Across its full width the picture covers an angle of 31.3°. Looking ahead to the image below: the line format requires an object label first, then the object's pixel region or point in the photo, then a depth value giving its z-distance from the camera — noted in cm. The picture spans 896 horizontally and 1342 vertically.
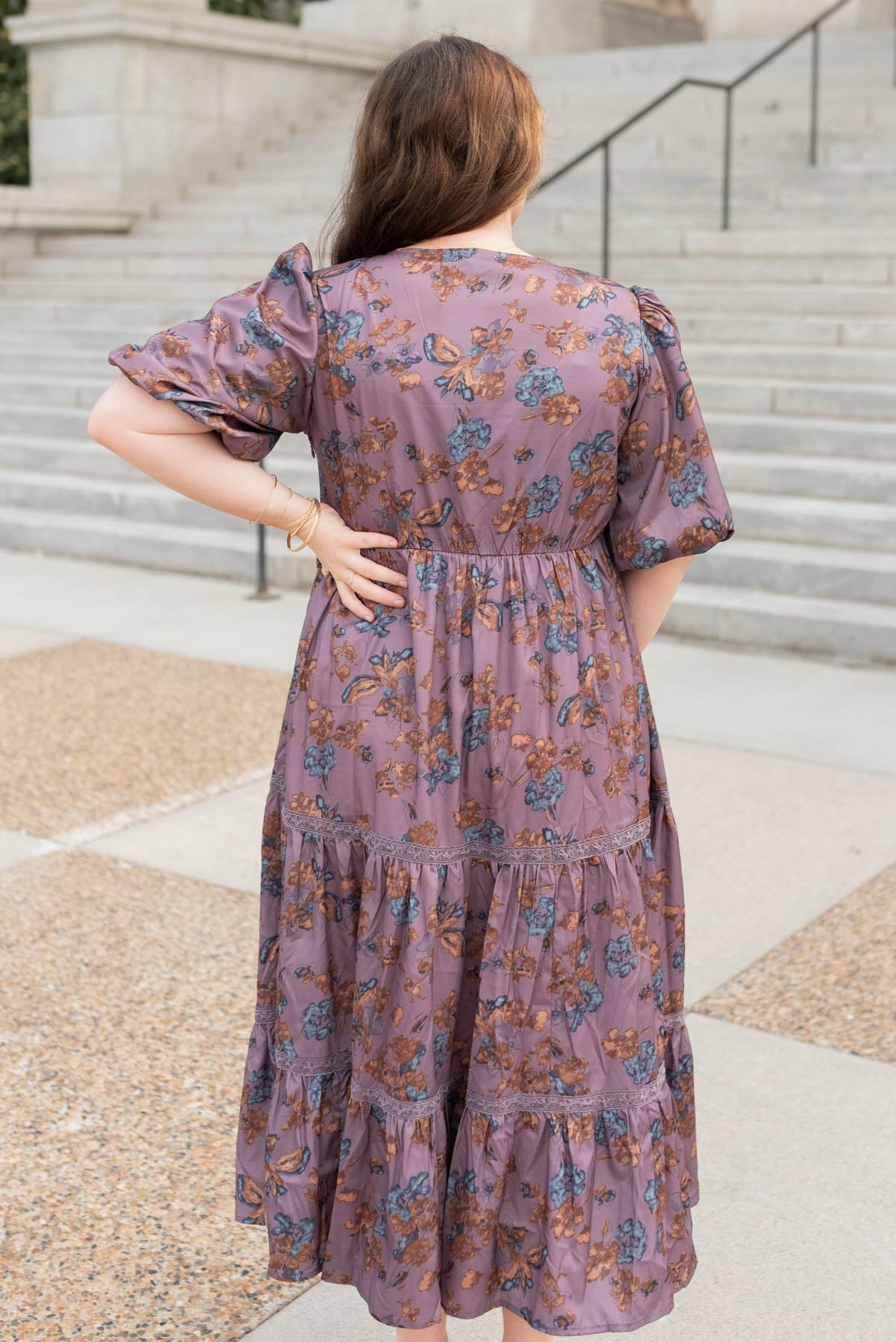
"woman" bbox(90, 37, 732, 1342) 208
